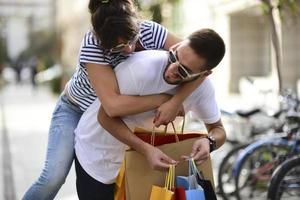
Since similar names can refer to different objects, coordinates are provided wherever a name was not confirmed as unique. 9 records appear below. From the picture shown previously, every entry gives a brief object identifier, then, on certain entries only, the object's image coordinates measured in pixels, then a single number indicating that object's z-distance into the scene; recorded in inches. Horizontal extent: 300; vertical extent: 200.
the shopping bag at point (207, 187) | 166.4
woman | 173.3
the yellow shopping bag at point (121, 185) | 183.3
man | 165.5
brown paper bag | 176.5
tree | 441.7
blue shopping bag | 162.0
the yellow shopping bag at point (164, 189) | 166.4
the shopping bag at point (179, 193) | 163.1
